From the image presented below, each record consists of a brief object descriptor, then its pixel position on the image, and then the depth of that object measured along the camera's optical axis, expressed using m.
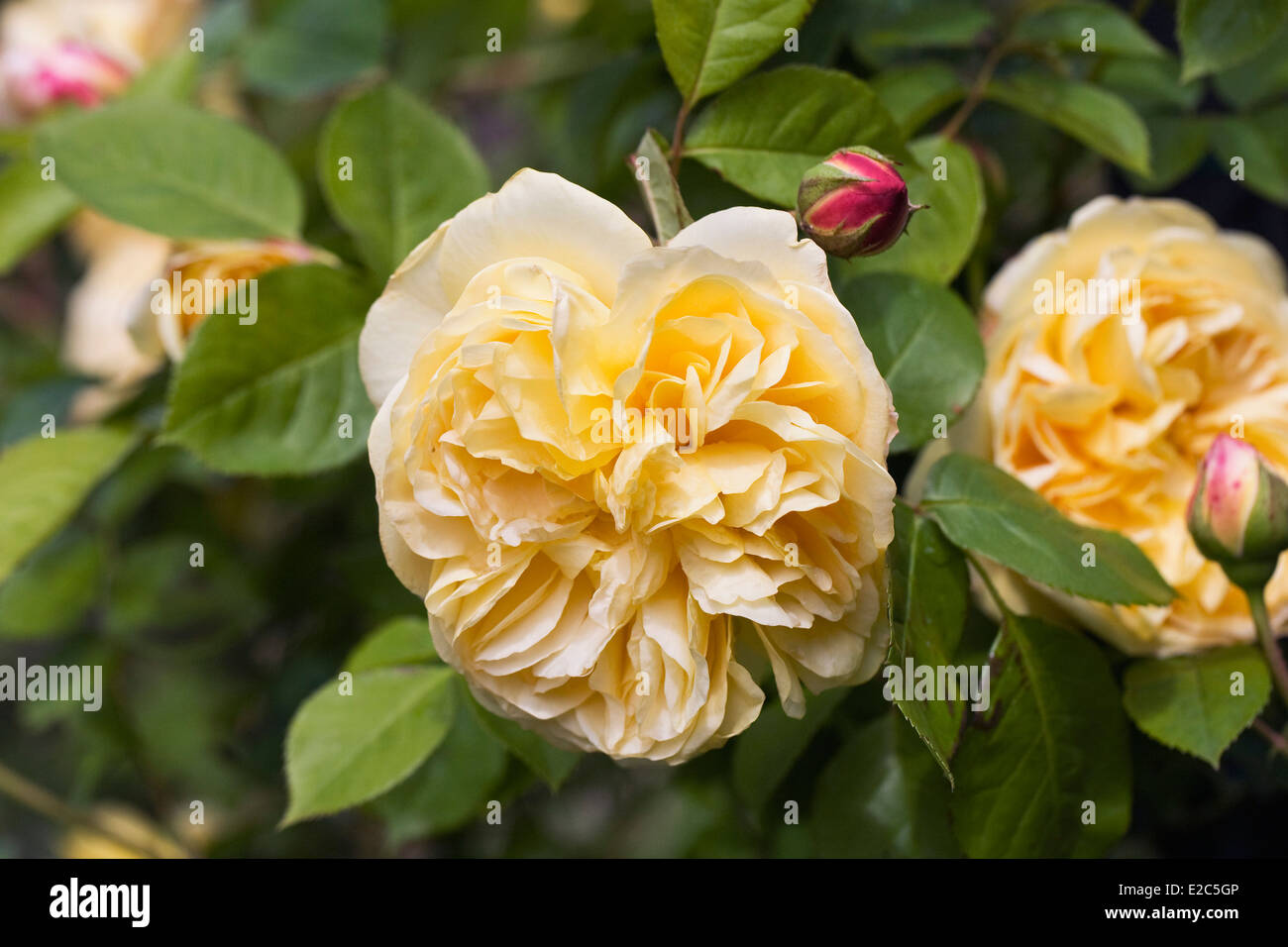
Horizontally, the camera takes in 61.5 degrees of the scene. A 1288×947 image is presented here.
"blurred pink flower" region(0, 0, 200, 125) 0.75
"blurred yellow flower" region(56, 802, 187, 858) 0.86
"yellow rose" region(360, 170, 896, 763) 0.34
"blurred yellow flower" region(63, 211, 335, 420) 0.57
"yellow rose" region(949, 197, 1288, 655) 0.47
